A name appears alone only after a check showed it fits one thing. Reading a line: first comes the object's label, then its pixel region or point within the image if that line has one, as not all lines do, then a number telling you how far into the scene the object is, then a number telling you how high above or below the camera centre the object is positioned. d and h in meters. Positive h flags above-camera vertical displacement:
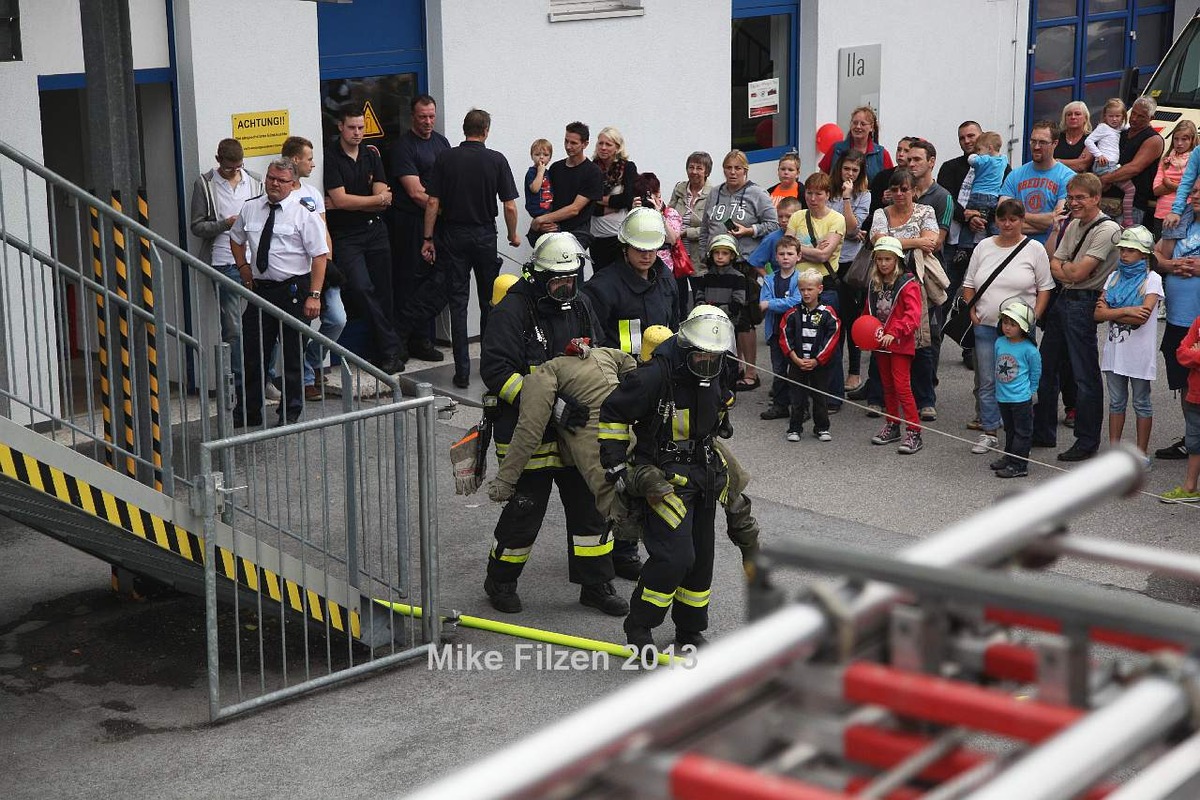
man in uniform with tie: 10.86 -1.11
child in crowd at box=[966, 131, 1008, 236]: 13.28 -0.78
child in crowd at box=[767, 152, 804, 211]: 12.93 -0.74
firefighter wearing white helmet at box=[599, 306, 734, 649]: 7.11 -1.54
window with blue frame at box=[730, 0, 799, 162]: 15.73 +0.05
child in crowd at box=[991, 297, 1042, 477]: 9.99 -1.82
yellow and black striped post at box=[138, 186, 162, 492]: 7.75 -1.30
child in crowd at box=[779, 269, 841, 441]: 10.80 -1.74
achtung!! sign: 11.61 -0.29
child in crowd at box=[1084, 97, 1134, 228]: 15.09 -0.51
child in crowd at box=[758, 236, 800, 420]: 11.10 -1.43
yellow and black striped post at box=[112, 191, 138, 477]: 7.71 -1.31
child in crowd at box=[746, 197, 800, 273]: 11.83 -1.24
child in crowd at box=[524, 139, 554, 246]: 12.95 -0.77
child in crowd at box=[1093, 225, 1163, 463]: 9.66 -1.49
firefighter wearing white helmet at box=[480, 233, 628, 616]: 7.89 -1.63
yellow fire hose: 7.57 -2.60
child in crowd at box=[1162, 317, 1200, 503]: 9.09 -1.94
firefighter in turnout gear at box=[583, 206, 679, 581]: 8.54 -1.14
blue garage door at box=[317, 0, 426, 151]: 12.44 +0.24
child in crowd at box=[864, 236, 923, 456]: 10.52 -1.54
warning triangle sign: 12.70 -0.28
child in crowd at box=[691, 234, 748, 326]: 11.19 -1.36
